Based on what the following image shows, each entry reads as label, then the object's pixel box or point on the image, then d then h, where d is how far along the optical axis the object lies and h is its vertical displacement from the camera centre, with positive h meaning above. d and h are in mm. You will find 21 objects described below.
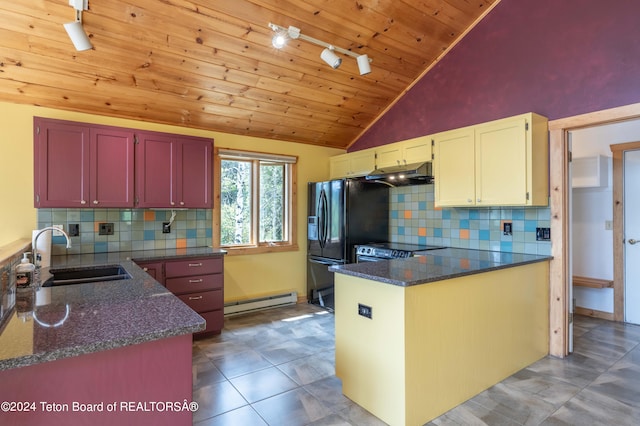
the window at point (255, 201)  4138 +171
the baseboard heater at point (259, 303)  4051 -1118
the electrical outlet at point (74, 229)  3171 -138
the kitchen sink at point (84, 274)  2316 -447
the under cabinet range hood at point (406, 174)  3475 +423
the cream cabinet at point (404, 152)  3549 +688
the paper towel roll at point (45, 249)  2593 -265
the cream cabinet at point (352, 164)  4199 +659
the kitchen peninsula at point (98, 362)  1002 -476
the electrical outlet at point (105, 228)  3307 -136
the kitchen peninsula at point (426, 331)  1920 -750
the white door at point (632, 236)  3762 -259
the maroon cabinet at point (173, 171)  3221 +433
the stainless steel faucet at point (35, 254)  1971 -231
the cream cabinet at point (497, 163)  2723 +435
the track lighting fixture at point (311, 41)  2760 +1451
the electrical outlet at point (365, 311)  2082 -602
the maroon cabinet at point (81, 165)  2807 +434
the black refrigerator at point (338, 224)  4047 -121
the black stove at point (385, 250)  3407 -382
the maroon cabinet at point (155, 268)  3039 -487
